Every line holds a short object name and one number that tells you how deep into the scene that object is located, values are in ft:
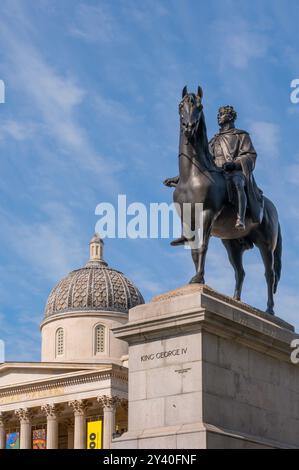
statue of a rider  63.72
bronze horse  61.93
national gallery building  253.24
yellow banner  248.32
